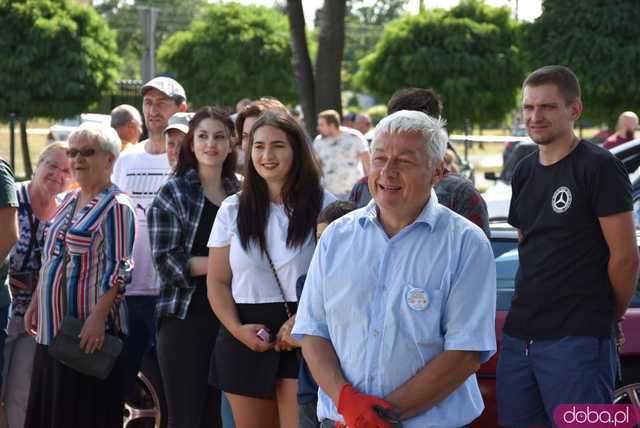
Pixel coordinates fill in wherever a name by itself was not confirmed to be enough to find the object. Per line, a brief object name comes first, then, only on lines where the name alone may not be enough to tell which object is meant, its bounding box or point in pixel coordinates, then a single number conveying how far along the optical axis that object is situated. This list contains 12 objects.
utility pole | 15.87
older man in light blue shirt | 3.54
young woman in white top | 5.00
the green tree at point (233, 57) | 32.06
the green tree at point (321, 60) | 16.58
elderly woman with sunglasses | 5.65
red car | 5.55
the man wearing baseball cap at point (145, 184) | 6.38
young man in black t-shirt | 4.64
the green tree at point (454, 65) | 27.83
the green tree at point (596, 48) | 23.88
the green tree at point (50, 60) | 27.39
